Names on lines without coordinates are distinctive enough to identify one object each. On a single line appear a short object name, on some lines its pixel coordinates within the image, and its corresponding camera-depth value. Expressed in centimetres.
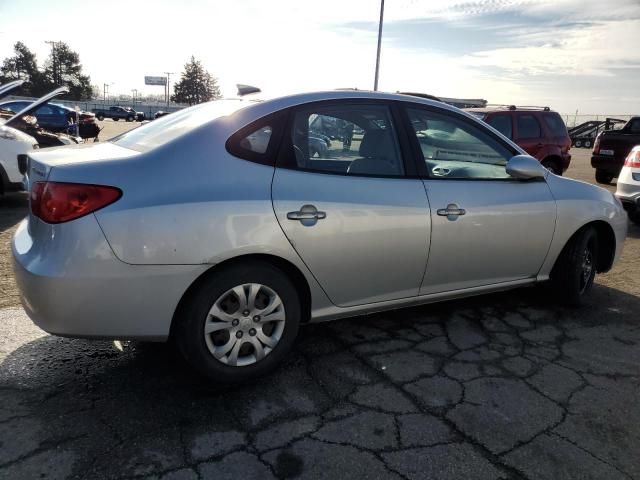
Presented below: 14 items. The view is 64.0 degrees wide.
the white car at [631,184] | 697
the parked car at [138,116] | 5599
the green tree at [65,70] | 8106
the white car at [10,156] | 686
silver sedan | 241
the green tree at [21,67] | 7888
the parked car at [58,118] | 1961
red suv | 961
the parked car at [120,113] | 5562
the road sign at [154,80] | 11694
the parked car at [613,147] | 1144
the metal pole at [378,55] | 2025
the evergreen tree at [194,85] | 9400
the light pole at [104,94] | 11361
